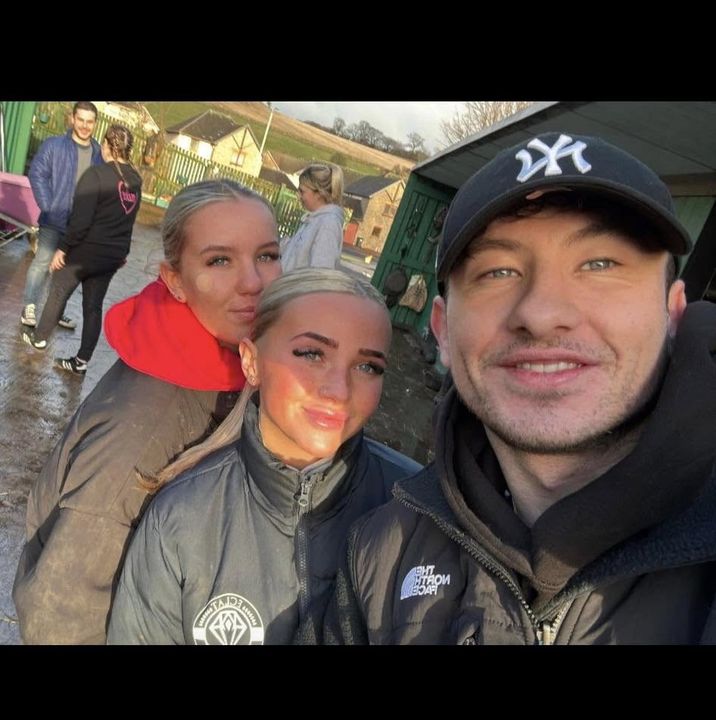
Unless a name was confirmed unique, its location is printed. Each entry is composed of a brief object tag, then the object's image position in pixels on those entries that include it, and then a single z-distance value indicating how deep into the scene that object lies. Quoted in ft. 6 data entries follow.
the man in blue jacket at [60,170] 16.67
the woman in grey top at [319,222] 13.84
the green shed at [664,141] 11.55
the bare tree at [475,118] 91.78
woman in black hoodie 15.81
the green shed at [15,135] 31.40
